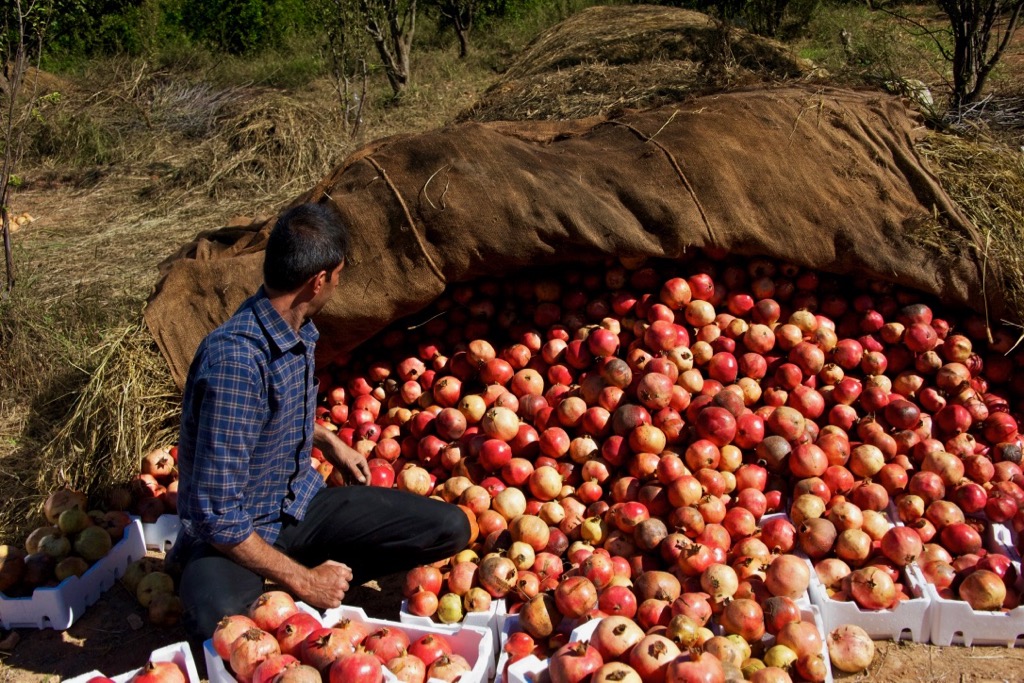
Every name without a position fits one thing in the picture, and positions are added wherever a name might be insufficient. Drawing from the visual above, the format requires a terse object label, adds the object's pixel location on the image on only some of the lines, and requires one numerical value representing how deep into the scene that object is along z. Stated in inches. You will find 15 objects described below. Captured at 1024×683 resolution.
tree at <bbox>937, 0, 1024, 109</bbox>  247.9
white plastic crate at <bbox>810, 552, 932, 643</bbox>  114.3
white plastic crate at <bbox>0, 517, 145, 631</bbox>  133.4
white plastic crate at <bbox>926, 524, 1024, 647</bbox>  111.9
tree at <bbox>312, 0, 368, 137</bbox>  431.8
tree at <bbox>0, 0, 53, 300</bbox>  225.5
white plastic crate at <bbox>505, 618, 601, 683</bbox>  102.7
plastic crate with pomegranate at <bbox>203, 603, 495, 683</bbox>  104.7
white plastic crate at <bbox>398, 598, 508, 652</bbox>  118.9
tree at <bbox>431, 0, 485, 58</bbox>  631.8
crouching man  103.7
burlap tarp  156.9
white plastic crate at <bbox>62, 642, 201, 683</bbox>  104.7
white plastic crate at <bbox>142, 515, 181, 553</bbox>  152.5
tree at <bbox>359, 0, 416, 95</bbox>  487.9
